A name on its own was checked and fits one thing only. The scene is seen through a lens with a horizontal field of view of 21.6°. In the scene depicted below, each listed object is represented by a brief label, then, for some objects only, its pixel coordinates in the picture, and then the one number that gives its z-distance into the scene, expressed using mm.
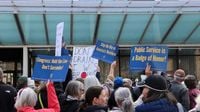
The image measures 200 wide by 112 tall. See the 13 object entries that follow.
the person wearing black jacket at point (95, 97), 5883
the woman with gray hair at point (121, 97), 6254
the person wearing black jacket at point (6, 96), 8066
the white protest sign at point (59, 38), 8664
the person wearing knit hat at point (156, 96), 5230
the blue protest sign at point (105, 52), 10953
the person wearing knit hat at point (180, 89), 8805
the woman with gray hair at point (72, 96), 6737
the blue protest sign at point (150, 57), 9461
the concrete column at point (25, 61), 20047
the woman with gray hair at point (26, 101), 6129
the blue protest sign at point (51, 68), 7330
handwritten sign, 11461
